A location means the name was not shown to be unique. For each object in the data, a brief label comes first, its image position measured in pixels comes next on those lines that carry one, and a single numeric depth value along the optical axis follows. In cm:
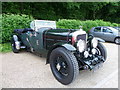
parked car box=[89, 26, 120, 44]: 802
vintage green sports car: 278
